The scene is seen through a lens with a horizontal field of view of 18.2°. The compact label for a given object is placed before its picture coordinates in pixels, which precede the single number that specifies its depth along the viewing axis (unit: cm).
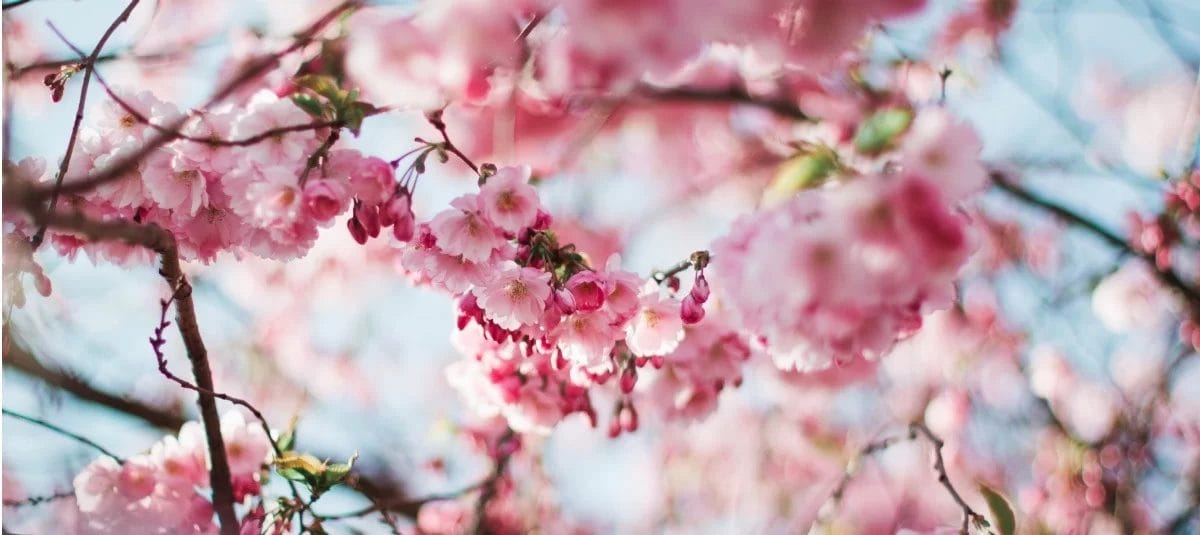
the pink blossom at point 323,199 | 180
